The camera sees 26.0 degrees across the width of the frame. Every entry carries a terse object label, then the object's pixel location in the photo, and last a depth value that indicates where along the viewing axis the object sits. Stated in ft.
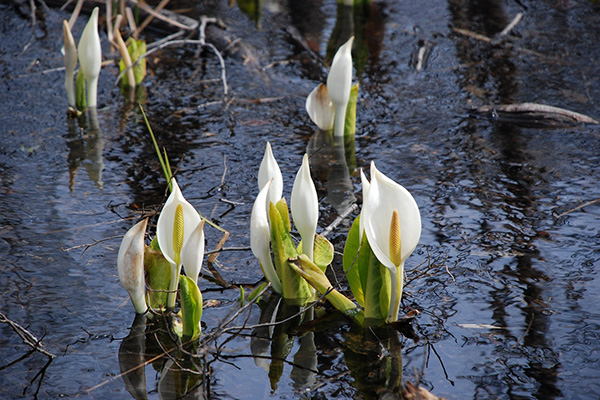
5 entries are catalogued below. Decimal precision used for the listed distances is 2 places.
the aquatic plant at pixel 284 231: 14.57
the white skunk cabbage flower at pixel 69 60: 24.72
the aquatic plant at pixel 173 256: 13.34
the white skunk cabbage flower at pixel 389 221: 12.80
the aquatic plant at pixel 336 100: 22.98
